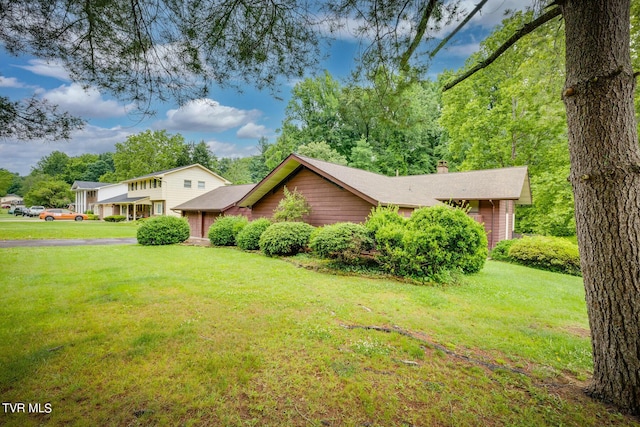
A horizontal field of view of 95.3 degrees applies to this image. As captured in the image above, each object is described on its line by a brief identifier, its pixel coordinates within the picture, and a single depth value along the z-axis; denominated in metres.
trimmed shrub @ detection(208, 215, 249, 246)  15.86
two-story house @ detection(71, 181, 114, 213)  41.86
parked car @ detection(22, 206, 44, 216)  39.55
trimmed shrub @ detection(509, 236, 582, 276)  11.18
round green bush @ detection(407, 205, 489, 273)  8.30
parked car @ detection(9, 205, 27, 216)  42.09
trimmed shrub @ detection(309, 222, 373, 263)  9.34
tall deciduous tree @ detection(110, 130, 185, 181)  39.84
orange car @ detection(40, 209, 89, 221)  31.95
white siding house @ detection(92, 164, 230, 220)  29.14
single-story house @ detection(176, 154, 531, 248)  12.20
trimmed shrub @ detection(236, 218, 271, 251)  14.03
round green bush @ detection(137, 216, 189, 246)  15.62
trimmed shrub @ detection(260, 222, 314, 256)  12.03
